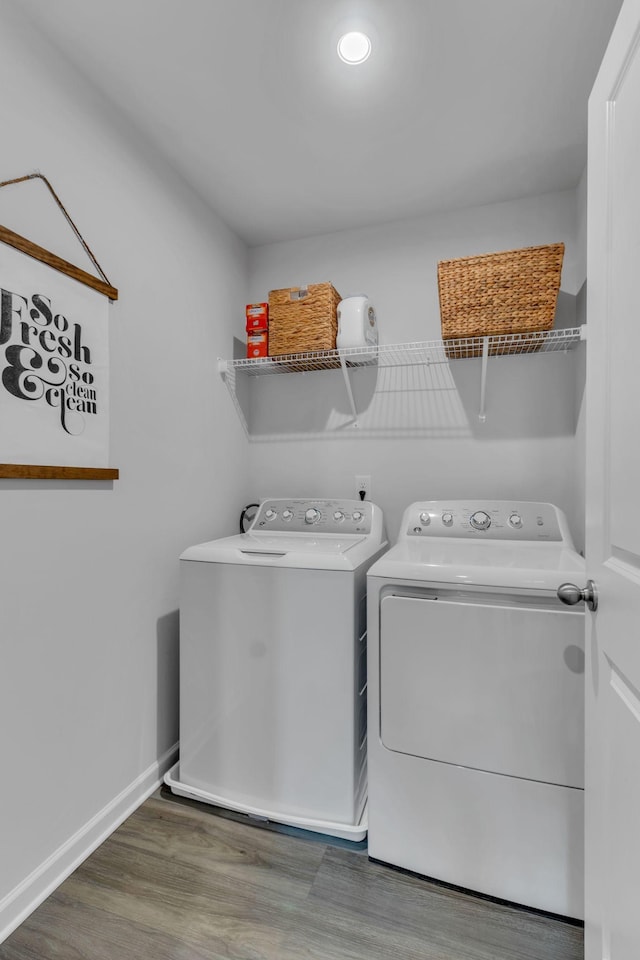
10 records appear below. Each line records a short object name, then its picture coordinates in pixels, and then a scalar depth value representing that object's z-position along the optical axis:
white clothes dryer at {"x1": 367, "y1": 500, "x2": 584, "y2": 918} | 1.26
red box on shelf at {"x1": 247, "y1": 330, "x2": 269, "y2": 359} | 2.19
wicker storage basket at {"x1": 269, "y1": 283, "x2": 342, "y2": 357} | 2.05
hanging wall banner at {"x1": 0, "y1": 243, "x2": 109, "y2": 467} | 1.25
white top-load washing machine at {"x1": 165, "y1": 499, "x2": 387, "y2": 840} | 1.52
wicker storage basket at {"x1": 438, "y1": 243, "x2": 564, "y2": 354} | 1.73
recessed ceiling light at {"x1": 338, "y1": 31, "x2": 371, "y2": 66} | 1.34
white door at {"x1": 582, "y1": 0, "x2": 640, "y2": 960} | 0.76
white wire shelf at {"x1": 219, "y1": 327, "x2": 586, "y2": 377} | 1.85
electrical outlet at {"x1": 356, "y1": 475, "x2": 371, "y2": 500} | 2.30
